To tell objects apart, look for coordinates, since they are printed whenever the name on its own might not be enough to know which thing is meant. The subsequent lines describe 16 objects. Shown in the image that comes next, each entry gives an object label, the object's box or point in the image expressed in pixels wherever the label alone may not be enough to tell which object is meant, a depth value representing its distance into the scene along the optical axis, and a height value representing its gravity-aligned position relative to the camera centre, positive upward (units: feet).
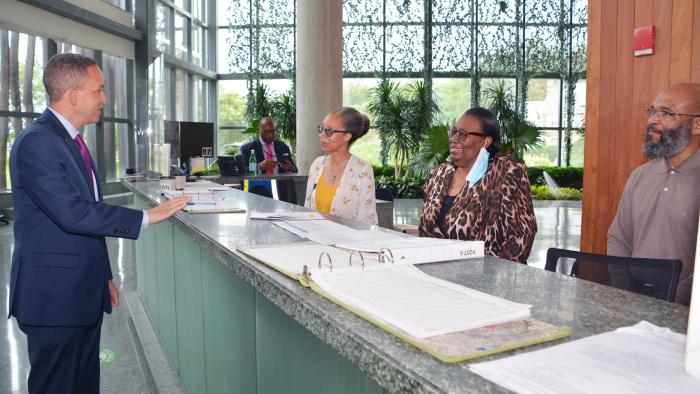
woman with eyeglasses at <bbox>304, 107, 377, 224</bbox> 10.98 -0.43
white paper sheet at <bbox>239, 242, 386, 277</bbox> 4.47 -0.86
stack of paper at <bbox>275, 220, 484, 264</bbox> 4.77 -0.83
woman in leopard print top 8.73 -0.67
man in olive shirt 8.32 -0.49
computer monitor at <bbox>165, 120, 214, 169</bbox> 21.56 +0.46
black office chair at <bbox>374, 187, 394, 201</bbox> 19.22 -1.33
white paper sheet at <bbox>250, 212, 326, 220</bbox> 7.97 -0.86
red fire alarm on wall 11.03 +2.12
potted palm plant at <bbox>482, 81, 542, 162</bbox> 44.62 +1.92
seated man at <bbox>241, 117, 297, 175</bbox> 26.07 +0.12
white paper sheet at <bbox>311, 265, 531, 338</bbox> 3.01 -0.84
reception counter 2.83 -0.98
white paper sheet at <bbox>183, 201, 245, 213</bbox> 8.61 -0.81
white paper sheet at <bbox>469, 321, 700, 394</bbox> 2.31 -0.90
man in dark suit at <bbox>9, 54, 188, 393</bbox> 6.95 -0.92
